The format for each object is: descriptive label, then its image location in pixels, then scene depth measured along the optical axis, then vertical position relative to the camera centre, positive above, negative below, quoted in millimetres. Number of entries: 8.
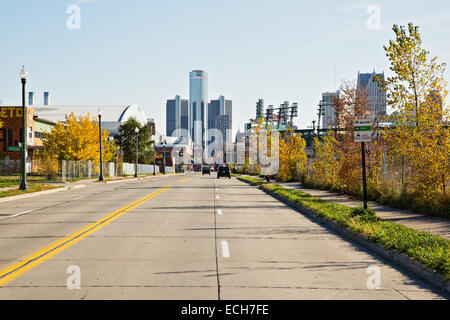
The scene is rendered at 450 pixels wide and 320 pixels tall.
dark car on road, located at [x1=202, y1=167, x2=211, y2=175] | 110338 -2177
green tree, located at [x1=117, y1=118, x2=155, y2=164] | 101500 +3534
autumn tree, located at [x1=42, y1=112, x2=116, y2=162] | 54081 +1931
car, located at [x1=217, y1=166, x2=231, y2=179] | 69875 -1647
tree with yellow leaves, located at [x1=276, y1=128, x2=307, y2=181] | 48812 +72
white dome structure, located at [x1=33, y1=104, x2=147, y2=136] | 136000 +13101
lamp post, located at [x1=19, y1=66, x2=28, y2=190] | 29152 +785
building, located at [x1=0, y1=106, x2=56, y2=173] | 65938 +2862
